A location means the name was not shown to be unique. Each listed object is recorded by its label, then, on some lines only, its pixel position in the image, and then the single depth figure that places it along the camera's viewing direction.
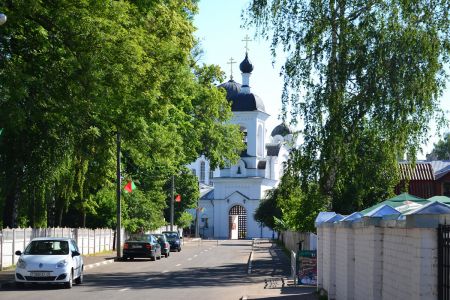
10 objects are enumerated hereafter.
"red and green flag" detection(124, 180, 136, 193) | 50.41
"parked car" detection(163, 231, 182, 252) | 62.90
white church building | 122.50
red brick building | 60.53
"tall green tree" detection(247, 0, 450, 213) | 29.86
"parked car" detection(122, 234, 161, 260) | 44.50
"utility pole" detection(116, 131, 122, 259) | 43.91
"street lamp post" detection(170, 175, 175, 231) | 82.81
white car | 24.05
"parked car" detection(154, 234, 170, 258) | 51.34
